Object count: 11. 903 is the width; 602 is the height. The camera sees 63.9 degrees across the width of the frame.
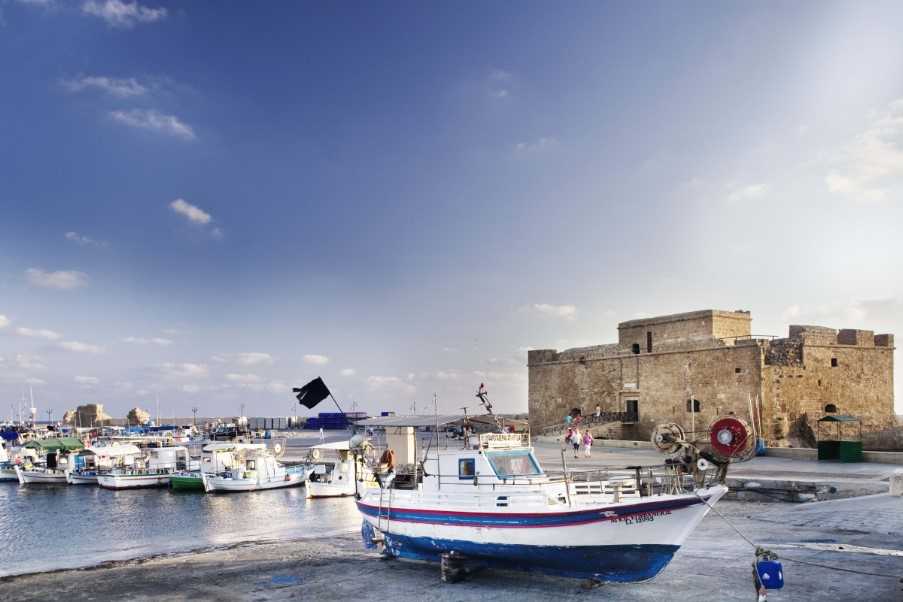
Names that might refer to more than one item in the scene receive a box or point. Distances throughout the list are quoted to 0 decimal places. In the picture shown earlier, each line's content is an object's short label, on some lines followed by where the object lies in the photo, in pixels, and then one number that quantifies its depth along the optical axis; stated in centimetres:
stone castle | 3372
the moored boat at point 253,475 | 3541
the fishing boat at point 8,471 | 4553
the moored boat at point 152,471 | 3859
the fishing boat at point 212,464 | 3700
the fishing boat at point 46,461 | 4258
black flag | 1789
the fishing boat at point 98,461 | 4141
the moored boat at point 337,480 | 3134
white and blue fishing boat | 1148
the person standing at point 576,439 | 3195
